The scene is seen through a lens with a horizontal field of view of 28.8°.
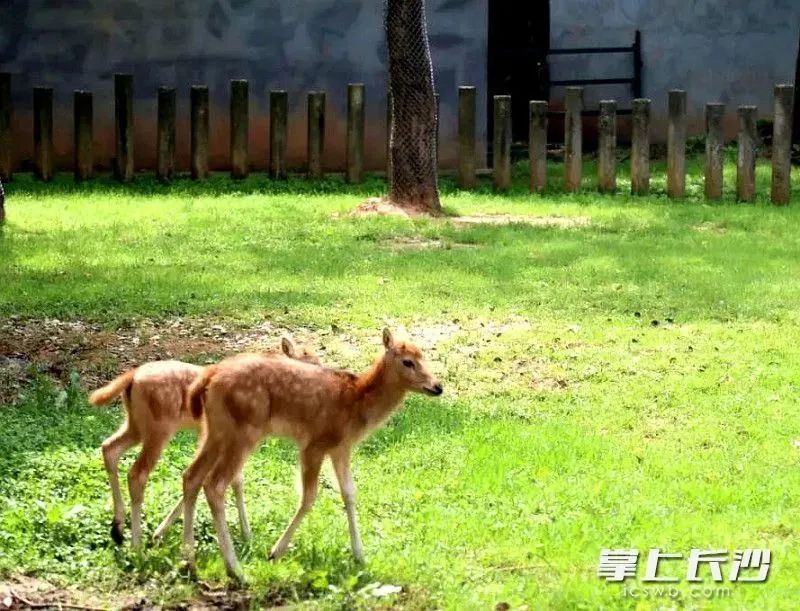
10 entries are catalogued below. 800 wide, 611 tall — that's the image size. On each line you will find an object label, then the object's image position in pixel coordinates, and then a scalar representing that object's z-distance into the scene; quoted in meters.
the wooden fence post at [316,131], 18.58
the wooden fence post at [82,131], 18.27
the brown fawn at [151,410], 6.37
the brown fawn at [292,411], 6.02
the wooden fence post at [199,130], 18.31
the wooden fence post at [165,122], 18.28
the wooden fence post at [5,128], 18.31
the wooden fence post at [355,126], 18.38
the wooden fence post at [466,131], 18.12
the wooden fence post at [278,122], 18.42
